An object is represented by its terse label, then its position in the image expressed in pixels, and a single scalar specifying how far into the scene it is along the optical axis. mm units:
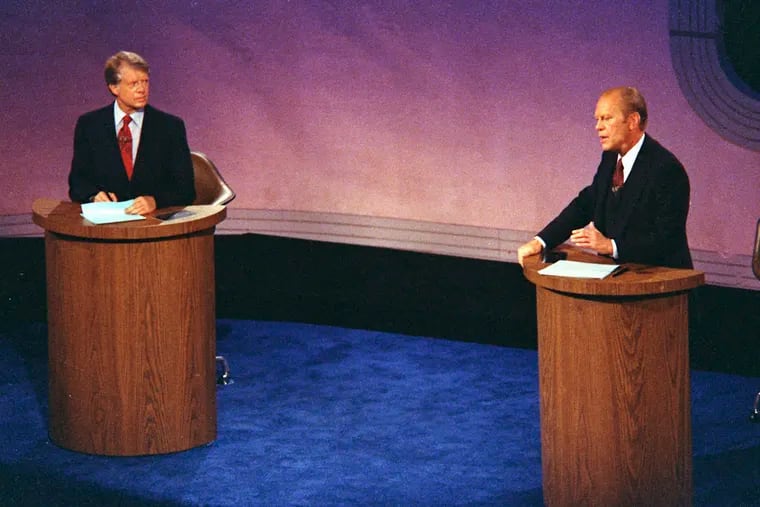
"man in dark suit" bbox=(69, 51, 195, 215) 12109
